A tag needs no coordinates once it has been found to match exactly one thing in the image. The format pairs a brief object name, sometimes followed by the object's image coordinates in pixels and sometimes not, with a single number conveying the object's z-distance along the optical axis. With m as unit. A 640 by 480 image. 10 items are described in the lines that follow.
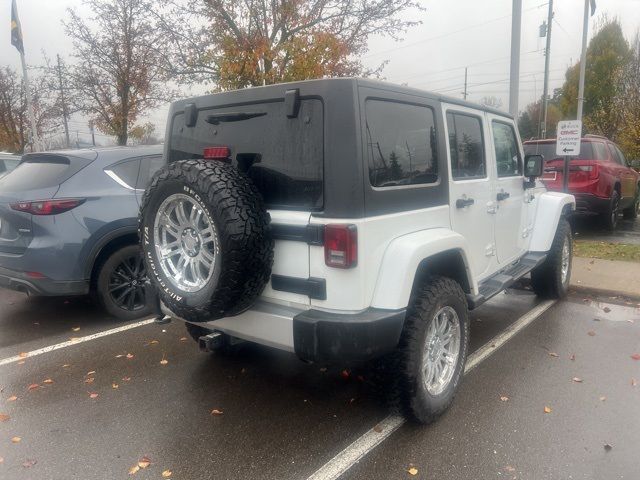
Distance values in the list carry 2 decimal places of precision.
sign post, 8.29
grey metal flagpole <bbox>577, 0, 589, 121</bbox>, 11.31
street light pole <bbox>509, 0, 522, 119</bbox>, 8.18
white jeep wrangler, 2.63
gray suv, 4.54
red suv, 9.32
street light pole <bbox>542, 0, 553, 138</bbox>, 23.66
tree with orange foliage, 9.70
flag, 15.90
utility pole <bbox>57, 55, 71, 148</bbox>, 17.22
